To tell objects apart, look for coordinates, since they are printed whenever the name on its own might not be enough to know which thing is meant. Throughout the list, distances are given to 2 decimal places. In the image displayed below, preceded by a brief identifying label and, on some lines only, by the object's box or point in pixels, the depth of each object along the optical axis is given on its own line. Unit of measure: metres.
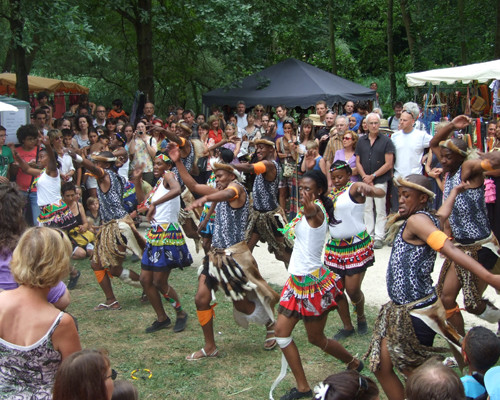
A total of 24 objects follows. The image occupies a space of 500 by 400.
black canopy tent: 14.28
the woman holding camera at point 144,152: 11.37
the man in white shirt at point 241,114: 13.68
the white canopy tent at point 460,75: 11.16
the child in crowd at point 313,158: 9.54
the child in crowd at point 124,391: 2.75
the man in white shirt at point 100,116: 13.66
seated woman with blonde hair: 2.93
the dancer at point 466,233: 5.28
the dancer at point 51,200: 8.09
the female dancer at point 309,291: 4.69
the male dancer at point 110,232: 6.91
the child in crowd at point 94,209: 9.97
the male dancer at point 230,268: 5.49
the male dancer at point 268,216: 7.14
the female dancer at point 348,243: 5.84
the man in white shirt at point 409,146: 9.33
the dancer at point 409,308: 4.02
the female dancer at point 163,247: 6.37
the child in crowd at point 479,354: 3.38
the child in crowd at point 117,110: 14.86
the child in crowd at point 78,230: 8.45
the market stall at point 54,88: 21.77
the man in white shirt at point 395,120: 12.76
